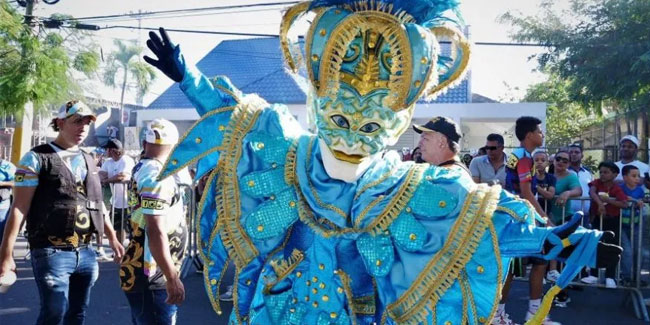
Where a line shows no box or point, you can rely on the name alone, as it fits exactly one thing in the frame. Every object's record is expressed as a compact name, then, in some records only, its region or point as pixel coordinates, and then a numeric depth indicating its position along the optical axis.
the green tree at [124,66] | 36.60
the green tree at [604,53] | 11.73
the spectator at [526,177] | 4.97
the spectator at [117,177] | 8.45
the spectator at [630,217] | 6.08
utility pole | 11.25
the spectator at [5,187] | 6.88
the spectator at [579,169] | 7.17
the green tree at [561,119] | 23.70
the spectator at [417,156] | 6.45
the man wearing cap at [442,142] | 4.12
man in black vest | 3.54
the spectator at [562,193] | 6.16
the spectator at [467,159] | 8.89
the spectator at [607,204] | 6.23
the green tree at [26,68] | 9.66
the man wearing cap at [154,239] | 3.20
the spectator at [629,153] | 6.98
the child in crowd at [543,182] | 5.98
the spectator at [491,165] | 5.91
